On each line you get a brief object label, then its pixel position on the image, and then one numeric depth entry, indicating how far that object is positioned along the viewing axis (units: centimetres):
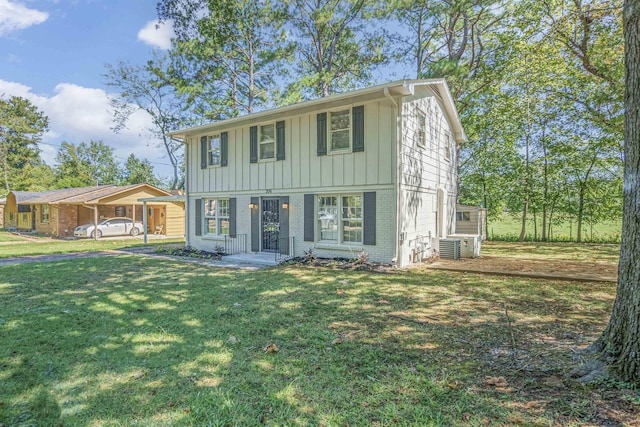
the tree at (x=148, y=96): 2247
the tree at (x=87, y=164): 4278
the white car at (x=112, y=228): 2014
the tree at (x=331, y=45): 1738
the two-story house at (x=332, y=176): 882
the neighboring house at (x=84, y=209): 1972
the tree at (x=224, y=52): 1770
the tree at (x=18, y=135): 3744
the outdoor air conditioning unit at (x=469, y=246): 1085
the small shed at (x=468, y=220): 1561
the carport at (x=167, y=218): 2267
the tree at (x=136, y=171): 4672
